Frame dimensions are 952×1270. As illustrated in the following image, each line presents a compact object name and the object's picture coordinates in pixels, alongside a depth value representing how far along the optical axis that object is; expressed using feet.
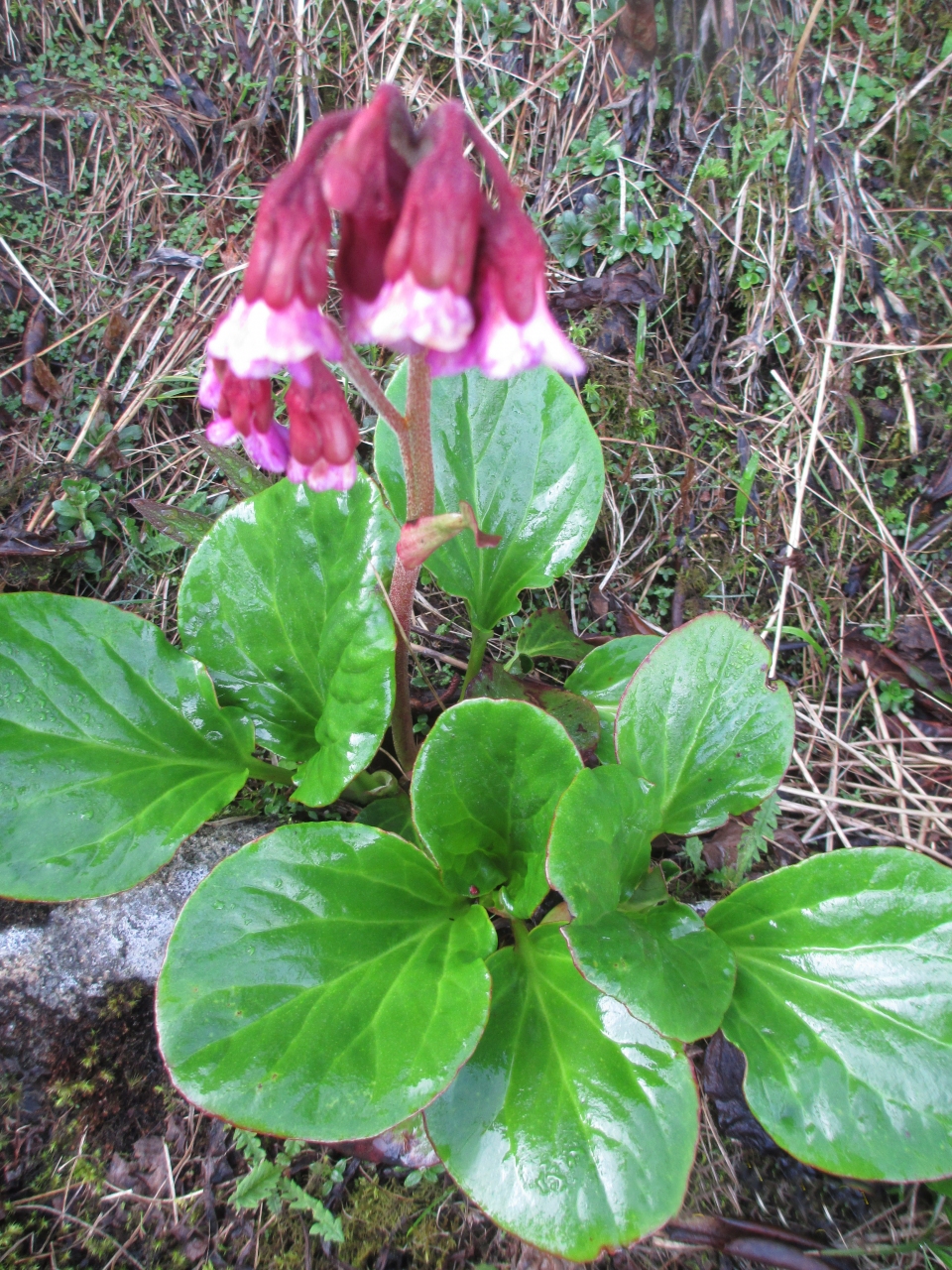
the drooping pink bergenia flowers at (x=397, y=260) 0.67
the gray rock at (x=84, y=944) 1.03
